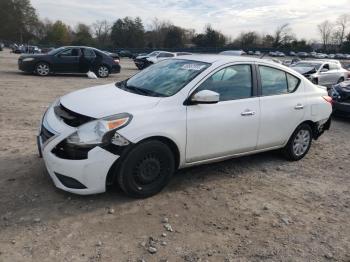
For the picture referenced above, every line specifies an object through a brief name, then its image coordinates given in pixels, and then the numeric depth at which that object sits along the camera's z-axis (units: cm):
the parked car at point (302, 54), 8135
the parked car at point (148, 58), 2848
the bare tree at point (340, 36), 11104
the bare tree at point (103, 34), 10038
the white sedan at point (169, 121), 403
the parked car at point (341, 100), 984
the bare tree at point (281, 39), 10190
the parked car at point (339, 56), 8300
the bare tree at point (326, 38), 11619
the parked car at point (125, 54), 6101
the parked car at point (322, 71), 1669
